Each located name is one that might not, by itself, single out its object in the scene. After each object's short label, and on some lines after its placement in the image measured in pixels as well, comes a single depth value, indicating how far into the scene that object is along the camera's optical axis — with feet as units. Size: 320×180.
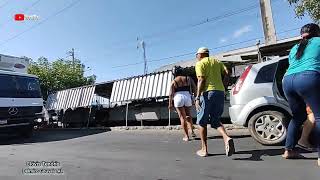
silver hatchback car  11.65
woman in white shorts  14.61
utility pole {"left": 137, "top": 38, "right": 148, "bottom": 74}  95.34
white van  20.12
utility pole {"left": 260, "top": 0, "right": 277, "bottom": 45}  26.33
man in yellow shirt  10.58
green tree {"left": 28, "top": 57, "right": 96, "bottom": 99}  43.33
